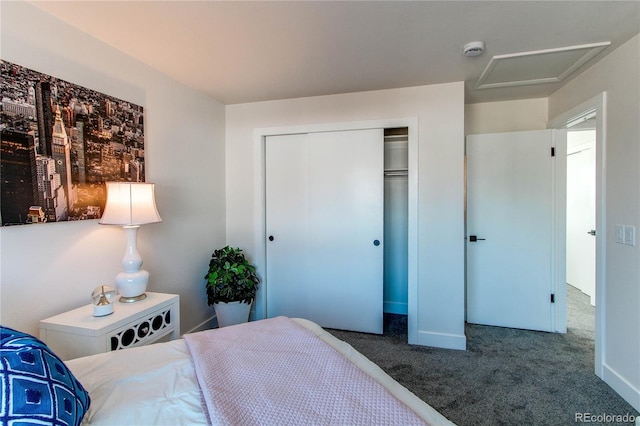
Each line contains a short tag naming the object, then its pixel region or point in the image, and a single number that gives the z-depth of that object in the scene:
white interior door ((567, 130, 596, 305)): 3.88
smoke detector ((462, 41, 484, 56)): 1.98
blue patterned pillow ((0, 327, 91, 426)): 0.73
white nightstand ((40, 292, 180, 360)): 1.49
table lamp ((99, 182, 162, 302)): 1.76
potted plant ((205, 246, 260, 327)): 2.77
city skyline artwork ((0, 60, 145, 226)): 1.47
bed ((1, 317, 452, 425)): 0.91
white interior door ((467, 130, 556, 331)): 3.01
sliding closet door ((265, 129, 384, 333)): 2.97
